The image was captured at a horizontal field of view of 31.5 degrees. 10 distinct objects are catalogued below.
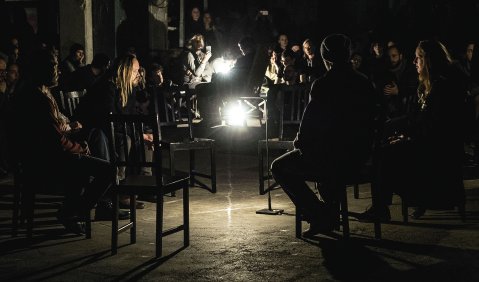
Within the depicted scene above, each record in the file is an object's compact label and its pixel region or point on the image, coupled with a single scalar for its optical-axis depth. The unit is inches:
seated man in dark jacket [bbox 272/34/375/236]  256.7
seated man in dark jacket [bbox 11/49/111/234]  267.1
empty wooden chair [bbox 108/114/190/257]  247.4
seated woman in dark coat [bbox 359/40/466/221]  285.3
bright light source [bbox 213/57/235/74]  605.6
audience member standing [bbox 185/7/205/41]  682.8
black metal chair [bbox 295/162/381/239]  255.9
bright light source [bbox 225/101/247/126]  546.0
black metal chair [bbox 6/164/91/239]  274.1
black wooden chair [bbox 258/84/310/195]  346.3
